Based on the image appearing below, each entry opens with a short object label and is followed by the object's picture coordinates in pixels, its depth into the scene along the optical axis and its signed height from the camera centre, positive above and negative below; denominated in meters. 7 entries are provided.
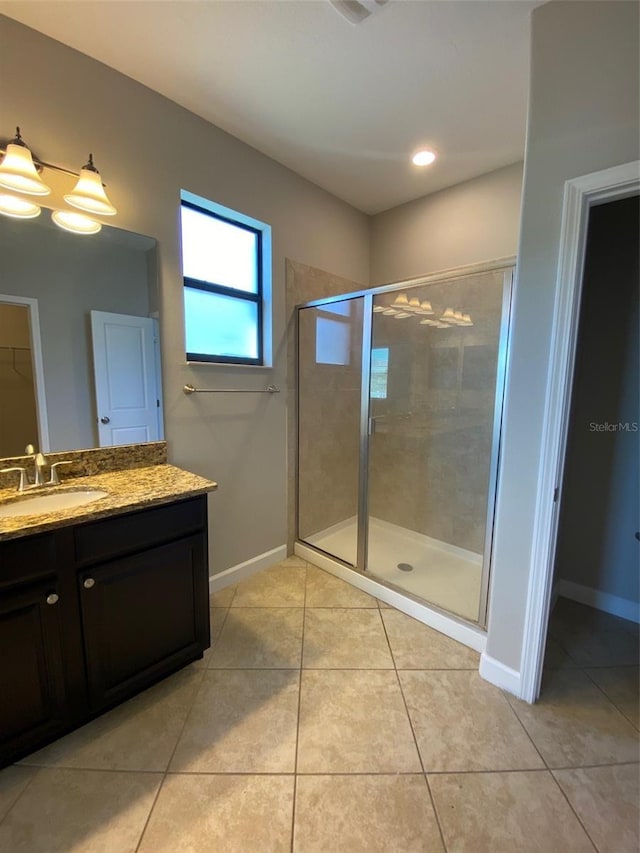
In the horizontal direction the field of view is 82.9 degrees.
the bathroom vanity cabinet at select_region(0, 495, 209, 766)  1.22 -0.90
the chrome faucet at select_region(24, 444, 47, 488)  1.57 -0.38
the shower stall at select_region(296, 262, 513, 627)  2.46 -0.35
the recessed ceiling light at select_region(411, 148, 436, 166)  2.29 +1.46
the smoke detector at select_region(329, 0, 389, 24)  1.34 +1.40
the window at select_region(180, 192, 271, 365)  2.20 +0.64
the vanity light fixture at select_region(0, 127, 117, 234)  1.41 +0.78
